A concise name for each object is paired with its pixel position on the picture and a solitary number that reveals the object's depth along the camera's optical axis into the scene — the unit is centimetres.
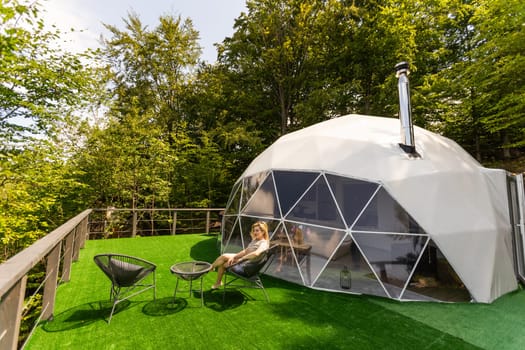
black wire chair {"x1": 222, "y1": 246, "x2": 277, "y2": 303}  363
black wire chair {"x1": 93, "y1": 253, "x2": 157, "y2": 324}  309
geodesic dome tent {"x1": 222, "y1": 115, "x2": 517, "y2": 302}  401
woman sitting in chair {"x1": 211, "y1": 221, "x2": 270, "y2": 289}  407
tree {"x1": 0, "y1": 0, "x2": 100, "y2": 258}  560
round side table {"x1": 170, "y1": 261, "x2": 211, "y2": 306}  346
